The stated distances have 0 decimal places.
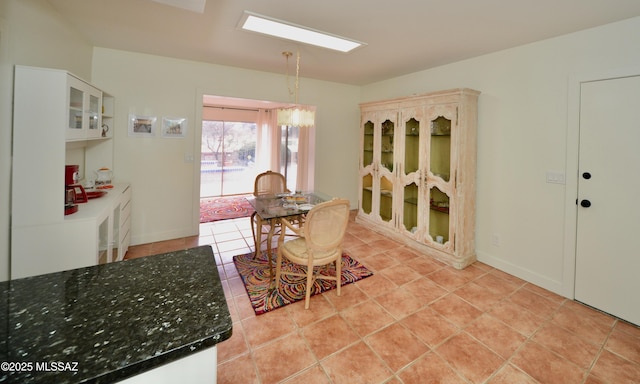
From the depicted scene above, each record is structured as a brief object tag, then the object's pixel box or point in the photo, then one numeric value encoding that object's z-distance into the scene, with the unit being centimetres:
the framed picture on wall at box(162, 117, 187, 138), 363
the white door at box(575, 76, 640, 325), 220
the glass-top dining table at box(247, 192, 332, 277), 270
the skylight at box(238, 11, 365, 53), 216
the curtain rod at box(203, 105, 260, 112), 639
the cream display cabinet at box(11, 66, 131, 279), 189
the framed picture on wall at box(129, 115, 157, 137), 344
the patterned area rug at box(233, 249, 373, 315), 243
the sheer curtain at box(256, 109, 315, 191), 614
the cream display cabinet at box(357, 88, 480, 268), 309
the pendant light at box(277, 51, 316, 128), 297
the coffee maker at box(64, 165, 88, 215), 214
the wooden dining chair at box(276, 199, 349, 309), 225
